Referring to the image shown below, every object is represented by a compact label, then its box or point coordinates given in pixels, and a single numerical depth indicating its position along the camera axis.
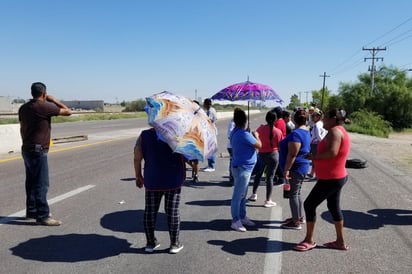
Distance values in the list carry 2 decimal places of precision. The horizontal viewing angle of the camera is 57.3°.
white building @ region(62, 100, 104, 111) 113.12
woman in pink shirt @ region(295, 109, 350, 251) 4.48
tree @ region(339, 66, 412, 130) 50.28
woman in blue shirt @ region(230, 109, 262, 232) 5.39
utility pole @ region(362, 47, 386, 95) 58.53
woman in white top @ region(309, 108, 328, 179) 8.55
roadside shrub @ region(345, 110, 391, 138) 34.22
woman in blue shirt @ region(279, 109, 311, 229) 5.22
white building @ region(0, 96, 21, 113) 78.06
